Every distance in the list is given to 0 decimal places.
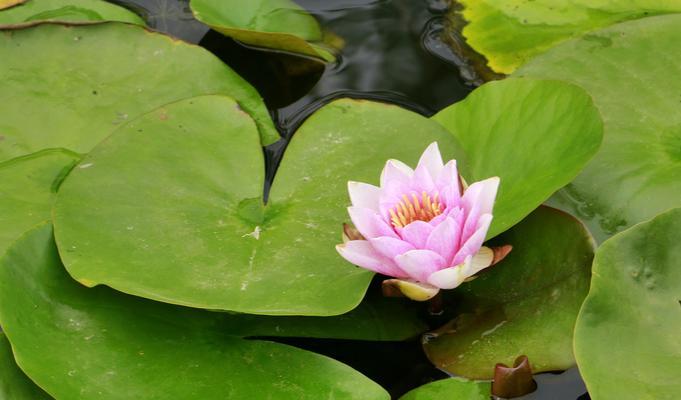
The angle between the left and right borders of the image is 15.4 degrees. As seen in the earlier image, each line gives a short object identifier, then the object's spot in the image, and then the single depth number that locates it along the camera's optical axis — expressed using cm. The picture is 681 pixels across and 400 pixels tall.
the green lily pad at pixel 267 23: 194
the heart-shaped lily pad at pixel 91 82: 186
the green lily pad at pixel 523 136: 173
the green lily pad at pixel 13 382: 169
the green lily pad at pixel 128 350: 169
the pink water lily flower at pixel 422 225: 168
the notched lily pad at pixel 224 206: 171
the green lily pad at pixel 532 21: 192
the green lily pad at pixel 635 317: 166
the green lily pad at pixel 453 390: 171
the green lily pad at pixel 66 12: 197
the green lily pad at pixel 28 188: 179
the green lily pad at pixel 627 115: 177
